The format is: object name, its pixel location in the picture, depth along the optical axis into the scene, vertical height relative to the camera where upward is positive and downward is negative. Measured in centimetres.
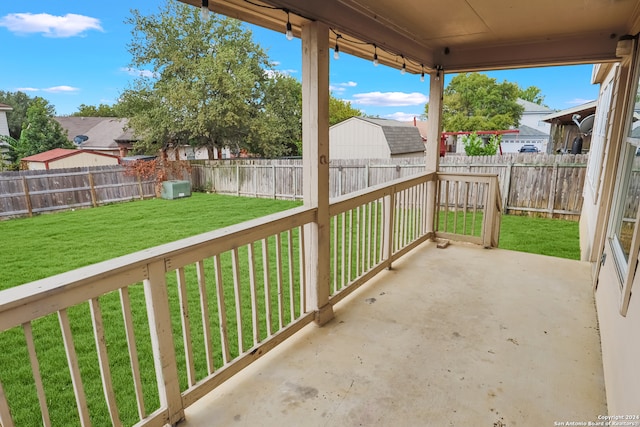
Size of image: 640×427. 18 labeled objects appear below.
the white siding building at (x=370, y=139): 1462 +16
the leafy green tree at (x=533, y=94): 3997 +521
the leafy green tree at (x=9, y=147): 1509 +3
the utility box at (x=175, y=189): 1023 -124
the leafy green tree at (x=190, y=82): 1234 +218
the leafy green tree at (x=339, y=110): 2353 +228
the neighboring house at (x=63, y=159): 1560 -54
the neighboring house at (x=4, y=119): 1614 +132
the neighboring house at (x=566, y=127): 1017 +59
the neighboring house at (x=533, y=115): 2883 +214
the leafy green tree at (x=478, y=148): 1097 -19
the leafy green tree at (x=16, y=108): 1975 +223
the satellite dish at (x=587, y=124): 896 +41
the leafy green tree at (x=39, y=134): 1834 +71
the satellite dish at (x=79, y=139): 2389 +51
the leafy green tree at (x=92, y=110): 3520 +355
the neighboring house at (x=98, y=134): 2283 +82
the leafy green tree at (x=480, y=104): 2691 +304
